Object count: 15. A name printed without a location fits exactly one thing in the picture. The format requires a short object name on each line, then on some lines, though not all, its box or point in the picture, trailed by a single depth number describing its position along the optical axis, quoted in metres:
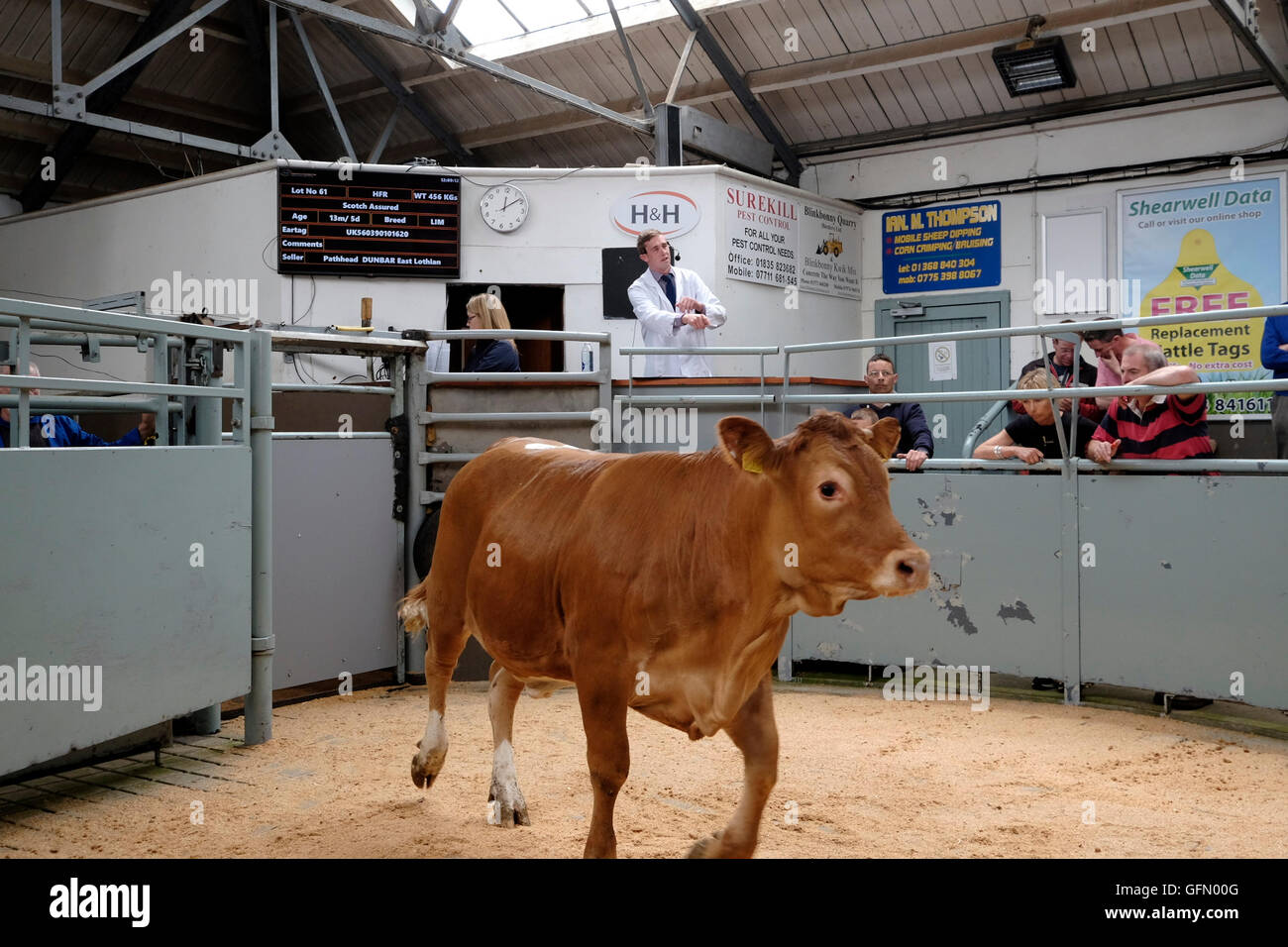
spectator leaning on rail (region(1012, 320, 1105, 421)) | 6.05
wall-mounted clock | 11.49
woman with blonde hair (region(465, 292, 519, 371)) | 7.01
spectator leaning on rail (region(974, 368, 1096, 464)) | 6.10
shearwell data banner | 10.23
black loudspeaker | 11.42
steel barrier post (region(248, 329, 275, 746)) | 5.09
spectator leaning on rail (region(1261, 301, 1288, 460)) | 6.02
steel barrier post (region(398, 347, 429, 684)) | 6.66
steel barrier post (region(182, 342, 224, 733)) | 5.03
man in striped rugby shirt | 5.42
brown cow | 2.63
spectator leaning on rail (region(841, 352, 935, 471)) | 6.50
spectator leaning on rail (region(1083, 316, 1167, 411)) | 5.98
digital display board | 11.22
